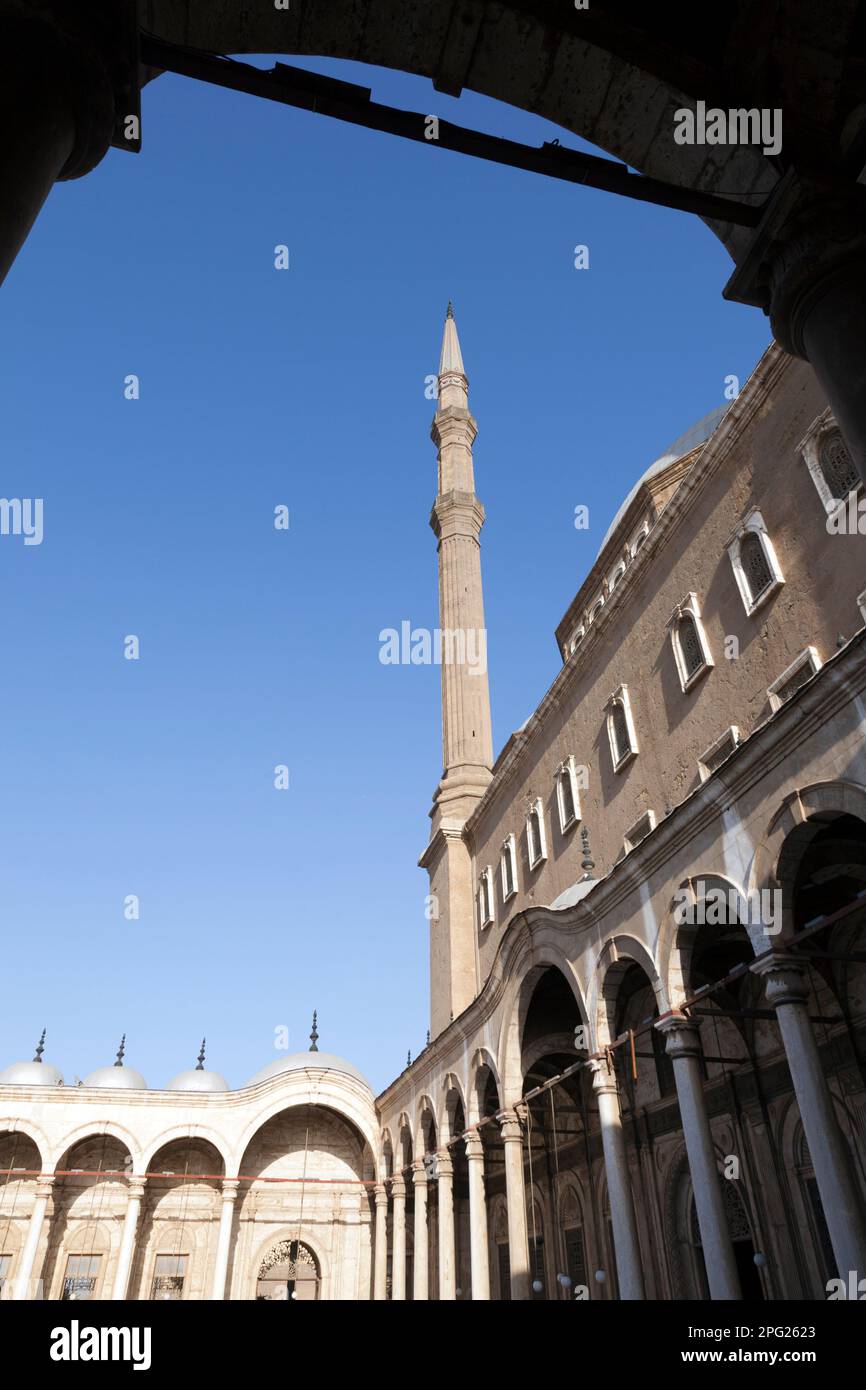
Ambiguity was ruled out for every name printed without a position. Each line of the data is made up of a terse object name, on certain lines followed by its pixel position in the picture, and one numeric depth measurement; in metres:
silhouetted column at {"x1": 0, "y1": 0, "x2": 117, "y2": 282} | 3.72
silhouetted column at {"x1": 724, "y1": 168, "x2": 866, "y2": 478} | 4.57
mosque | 10.41
